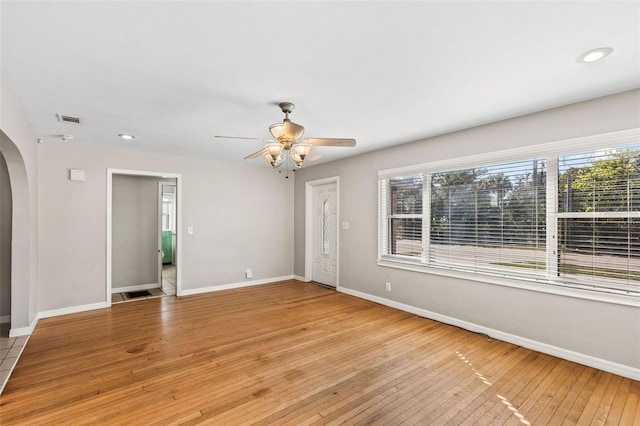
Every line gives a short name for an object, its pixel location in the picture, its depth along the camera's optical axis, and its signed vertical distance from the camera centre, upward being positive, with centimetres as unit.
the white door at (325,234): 595 -41
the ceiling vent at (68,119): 321 +106
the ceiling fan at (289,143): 261 +69
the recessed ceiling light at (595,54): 200 +108
